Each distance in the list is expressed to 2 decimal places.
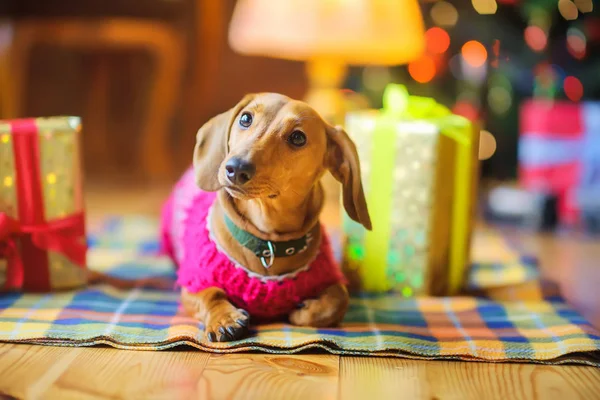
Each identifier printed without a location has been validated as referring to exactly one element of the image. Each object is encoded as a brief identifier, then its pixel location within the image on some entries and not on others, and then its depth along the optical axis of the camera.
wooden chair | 2.61
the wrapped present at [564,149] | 2.39
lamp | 2.09
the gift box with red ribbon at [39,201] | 1.40
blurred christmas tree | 2.66
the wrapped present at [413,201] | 1.50
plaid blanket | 1.17
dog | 1.20
